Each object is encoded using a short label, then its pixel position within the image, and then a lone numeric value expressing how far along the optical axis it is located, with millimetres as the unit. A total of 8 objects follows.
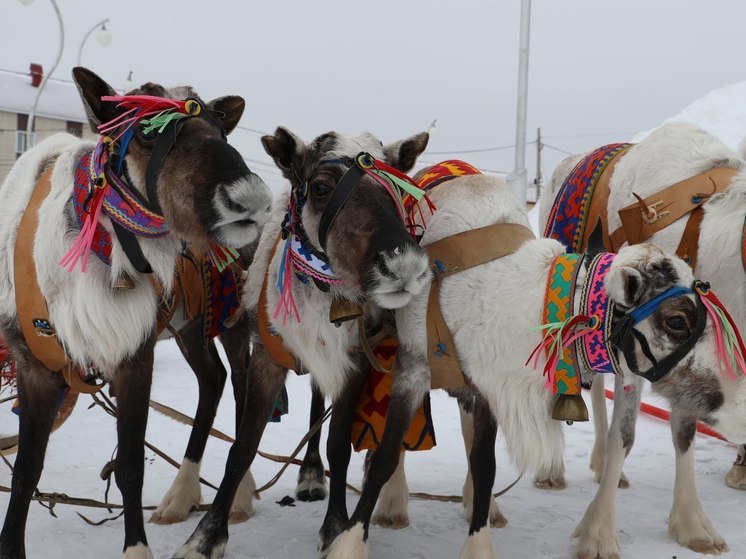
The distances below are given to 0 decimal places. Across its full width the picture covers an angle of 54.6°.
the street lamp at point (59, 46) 14984
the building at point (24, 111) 25750
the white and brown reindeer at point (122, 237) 2805
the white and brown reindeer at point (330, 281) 2939
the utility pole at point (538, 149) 30808
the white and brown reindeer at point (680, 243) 3498
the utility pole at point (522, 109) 12688
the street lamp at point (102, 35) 16547
